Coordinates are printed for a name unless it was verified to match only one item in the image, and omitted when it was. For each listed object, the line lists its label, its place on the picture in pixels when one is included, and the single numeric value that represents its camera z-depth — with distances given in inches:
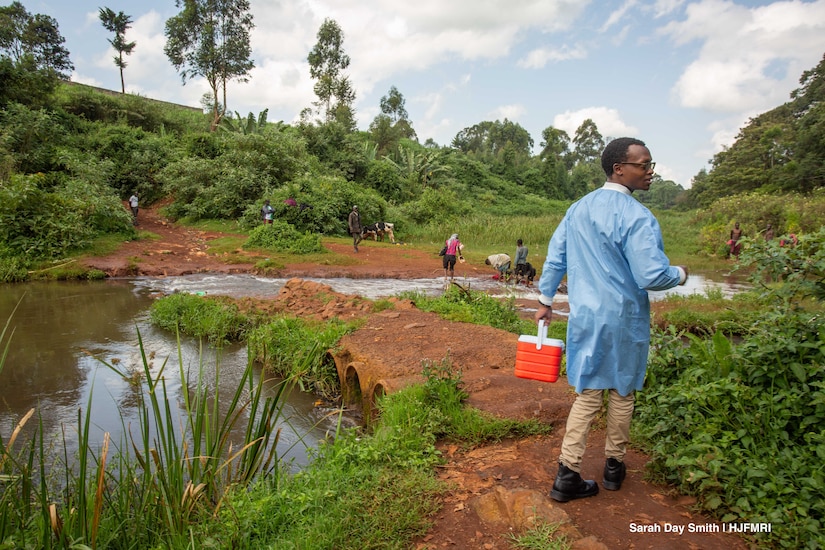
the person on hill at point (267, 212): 706.2
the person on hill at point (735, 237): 745.6
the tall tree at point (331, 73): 1366.9
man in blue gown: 96.6
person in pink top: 498.3
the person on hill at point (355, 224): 666.2
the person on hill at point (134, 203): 760.3
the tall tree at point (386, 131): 1557.6
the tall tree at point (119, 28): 1341.0
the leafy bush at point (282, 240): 655.8
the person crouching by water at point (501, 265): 560.2
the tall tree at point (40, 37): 1247.5
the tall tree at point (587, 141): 2578.7
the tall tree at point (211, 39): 1168.2
